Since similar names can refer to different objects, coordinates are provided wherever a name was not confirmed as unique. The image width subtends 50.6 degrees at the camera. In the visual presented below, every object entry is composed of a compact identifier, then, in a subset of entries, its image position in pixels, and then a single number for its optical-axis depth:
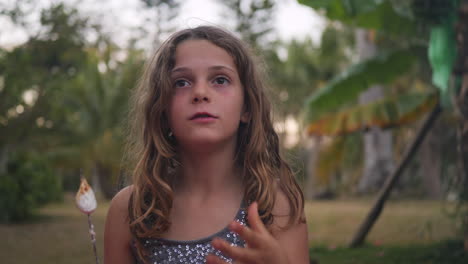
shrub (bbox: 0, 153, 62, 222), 4.40
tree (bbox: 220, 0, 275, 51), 8.28
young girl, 1.63
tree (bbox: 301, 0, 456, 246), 3.76
